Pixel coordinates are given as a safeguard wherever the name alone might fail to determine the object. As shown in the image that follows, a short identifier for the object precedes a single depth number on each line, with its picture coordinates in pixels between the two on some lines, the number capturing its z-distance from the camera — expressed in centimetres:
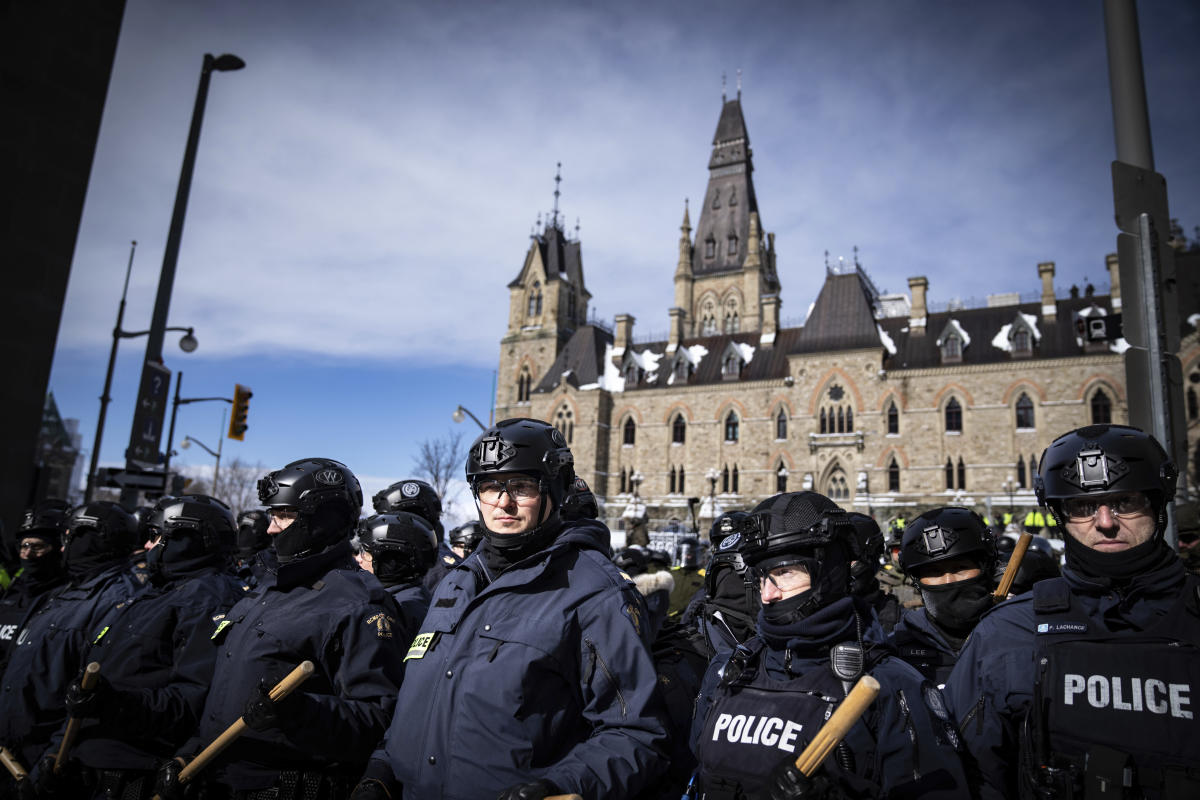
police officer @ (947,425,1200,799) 247
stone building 3912
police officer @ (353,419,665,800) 255
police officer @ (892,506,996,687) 414
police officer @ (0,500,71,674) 567
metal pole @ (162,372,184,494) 2038
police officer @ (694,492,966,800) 244
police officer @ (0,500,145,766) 448
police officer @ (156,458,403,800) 324
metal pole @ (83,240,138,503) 1638
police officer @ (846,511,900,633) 494
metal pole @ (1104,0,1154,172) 617
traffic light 1658
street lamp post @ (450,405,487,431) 2741
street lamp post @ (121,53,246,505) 1173
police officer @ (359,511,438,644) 533
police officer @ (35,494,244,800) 361
